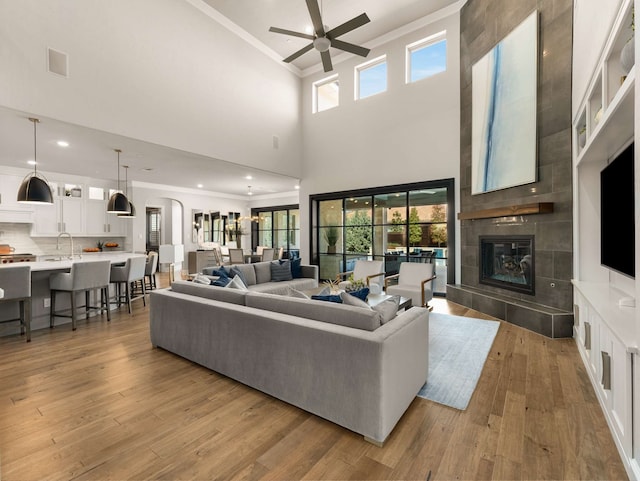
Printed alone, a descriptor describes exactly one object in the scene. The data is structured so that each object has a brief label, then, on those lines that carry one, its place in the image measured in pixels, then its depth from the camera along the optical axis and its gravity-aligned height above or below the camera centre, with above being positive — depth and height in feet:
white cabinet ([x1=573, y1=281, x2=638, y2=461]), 5.44 -2.66
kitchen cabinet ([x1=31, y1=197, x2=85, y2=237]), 23.30 +1.90
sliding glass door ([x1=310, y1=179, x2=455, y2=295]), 20.56 +0.96
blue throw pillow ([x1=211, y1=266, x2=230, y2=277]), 15.26 -1.58
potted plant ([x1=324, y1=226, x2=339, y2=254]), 26.43 +0.27
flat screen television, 7.51 +0.69
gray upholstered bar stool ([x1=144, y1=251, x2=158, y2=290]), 19.70 -1.51
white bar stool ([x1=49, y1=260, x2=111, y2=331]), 13.91 -1.82
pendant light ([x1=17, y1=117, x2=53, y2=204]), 13.11 +2.21
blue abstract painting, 14.32 +6.45
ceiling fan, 12.08 +8.88
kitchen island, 13.24 -2.85
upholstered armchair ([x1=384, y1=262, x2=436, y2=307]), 15.39 -2.43
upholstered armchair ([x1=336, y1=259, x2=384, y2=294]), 18.36 -1.87
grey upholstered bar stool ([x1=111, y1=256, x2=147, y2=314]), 16.74 -1.71
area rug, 8.22 -4.03
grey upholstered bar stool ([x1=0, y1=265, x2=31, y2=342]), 11.89 -1.74
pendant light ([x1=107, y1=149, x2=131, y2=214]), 18.10 +2.19
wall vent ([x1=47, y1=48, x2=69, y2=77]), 12.49 +7.41
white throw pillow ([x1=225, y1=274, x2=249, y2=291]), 11.07 -1.60
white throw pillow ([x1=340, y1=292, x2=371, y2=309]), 7.60 -1.53
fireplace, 14.71 -1.21
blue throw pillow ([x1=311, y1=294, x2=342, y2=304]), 7.96 -1.53
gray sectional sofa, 6.22 -2.68
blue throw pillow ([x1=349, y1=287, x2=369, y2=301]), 8.75 -1.55
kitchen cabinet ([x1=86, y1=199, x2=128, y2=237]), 26.32 +1.76
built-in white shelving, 5.47 -1.29
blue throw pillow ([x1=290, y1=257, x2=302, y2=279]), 20.81 -1.95
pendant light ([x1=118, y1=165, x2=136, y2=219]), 19.20 +4.78
